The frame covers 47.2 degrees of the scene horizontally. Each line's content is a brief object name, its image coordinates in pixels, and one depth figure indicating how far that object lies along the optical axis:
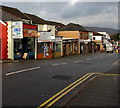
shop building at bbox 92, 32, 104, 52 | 54.72
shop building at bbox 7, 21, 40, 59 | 16.81
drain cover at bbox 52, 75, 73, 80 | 8.31
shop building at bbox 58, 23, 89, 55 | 31.22
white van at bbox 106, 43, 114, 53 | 41.23
